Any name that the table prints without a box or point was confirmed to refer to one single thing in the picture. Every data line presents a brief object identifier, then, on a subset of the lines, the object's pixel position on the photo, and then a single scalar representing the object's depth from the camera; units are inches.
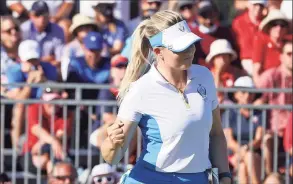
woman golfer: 395.9
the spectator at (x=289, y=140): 692.1
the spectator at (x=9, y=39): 786.8
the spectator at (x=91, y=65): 751.7
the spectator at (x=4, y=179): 684.4
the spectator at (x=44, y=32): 793.6
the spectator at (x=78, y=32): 784.3
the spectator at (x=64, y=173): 669.9
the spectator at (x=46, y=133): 705.6
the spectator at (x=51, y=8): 815.7
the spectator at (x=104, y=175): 667.4
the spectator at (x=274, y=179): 667.4
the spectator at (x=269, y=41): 765.3
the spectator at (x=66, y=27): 802.8
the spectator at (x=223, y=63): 745.6
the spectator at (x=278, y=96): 693.9
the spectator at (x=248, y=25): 785.6
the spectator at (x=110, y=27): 792.9
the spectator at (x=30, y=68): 744.3
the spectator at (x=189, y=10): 797.2
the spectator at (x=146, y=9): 796.6
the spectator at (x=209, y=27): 783.7
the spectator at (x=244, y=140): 692.1
